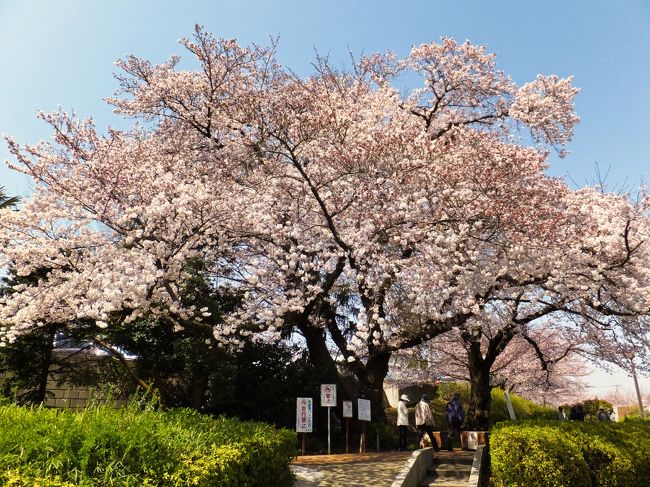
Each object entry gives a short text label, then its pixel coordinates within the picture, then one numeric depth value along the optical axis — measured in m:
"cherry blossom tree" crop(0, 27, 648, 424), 11.05
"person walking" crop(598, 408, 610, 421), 18.04
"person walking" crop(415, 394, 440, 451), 11.89
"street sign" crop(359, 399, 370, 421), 12.84
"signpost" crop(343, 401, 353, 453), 13.03
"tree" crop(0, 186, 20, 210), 13.85
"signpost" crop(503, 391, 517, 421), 15.78
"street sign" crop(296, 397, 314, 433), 11.82
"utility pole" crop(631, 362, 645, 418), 27.20
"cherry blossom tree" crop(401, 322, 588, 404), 22.25
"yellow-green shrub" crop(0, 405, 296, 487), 3.84
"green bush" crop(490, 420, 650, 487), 7.09
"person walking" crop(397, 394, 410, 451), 12.37
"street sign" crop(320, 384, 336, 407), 12.23
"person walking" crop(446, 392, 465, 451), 13.36
